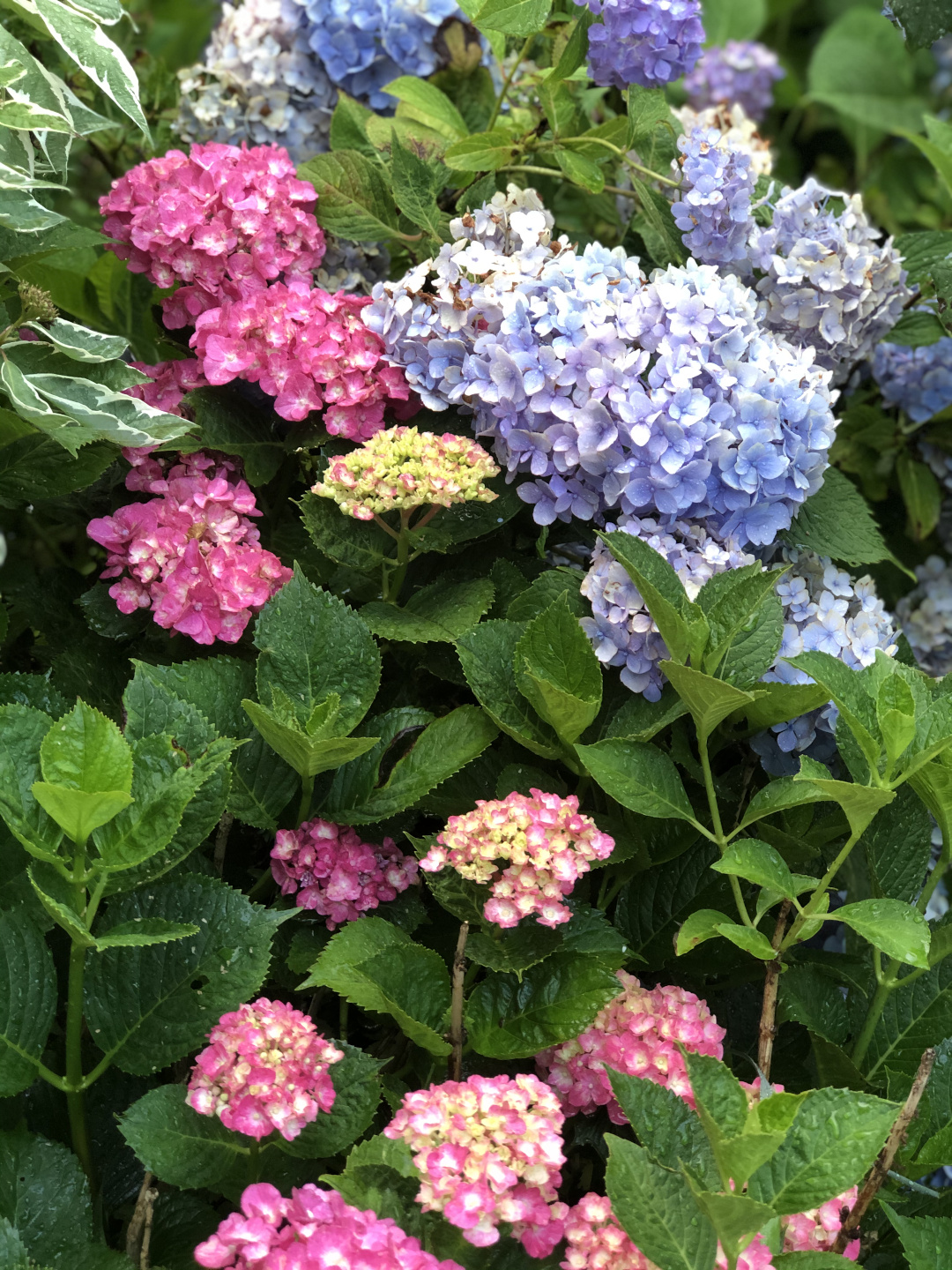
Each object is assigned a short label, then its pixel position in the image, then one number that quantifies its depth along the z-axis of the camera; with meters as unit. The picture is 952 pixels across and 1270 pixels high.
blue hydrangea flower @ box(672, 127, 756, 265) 1.12
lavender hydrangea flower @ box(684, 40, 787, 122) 2.23
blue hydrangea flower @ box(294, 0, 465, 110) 1.31
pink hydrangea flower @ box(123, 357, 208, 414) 1.08
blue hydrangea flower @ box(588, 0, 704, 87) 1.13
